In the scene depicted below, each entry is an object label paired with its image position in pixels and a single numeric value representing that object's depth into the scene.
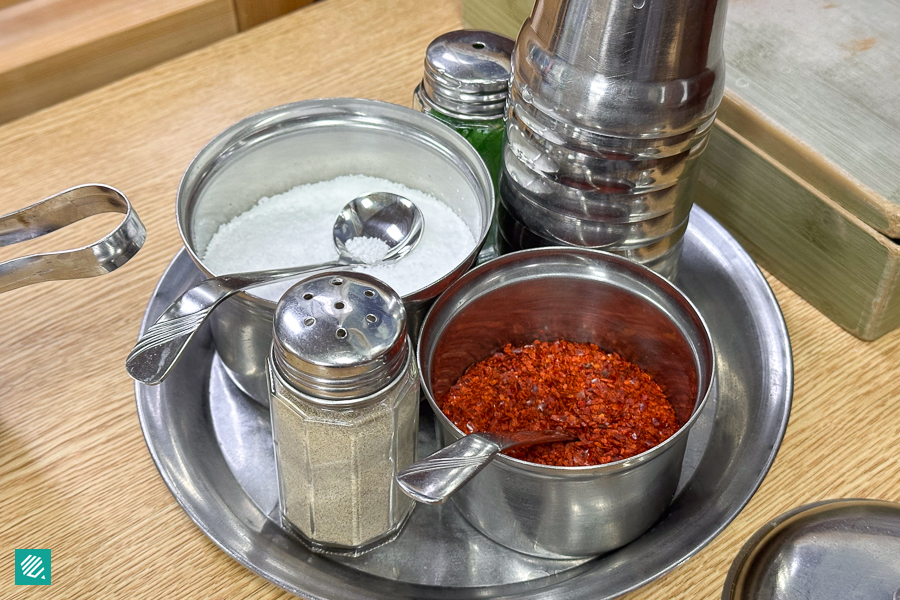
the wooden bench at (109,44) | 1.00
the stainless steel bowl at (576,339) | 0.59
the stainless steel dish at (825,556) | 0.56
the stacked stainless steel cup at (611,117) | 0.62
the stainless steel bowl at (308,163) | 0.75
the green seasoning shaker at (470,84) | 0.79
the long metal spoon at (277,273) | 0.60
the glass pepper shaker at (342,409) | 0.54
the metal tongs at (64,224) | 0.64
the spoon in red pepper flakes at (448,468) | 0.52
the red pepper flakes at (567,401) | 0.66
